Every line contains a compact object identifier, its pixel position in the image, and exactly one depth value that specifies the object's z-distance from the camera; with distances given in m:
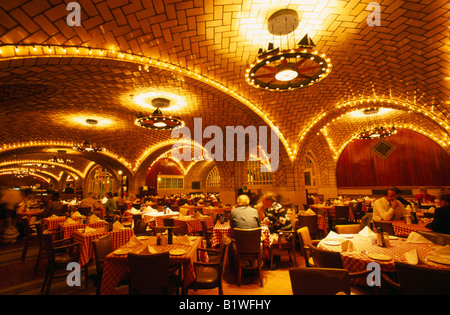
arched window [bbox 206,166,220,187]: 22.73
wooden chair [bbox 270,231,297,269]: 4.10
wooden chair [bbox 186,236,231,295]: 2.57
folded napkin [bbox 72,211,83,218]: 5.99
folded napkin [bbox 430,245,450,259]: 2.13
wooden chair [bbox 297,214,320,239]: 5.01
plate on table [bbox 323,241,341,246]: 2.76
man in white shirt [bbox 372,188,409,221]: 4.32
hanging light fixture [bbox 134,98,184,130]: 6.92
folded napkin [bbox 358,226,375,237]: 3.15
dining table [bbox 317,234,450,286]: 2.18
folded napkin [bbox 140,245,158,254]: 2.58
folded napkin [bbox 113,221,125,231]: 4.30
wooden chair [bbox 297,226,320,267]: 2.95
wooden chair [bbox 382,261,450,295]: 1.52
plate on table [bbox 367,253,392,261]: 2.20
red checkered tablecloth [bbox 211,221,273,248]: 4.34
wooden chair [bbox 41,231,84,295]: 3.26
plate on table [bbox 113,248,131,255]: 2.62
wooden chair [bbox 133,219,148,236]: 4.60
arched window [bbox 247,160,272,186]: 18.55
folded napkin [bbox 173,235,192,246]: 3.02
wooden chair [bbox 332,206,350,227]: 6.59
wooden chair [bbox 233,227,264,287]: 3.46
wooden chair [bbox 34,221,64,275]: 3.86
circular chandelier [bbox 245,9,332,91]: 3.57
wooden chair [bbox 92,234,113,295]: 2.81
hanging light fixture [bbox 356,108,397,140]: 9.05
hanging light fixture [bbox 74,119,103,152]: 10.39
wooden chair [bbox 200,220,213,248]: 4.71
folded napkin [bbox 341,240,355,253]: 2.51
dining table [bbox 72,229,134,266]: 3.73
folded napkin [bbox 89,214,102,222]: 5.42
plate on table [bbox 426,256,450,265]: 2.01
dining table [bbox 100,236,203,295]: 2.55
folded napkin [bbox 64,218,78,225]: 5.19
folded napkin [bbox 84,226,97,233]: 4.12
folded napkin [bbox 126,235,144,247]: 3.03
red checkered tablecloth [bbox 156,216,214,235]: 5.45
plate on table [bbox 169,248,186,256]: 2.58
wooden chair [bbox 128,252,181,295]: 2.12
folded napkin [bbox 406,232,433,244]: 2.76
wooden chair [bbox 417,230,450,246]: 2.72
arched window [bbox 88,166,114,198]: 22.62
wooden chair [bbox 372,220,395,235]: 3.54
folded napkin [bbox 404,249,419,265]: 2.07
